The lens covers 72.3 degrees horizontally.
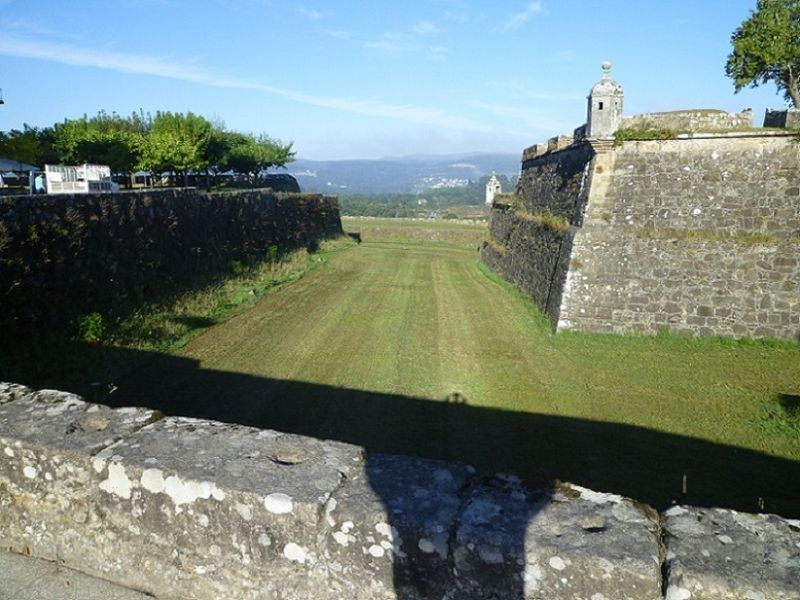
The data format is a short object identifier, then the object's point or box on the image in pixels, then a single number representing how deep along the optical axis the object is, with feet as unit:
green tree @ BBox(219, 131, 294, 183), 127.34
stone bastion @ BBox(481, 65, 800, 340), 38.93
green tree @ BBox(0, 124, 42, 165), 79.41
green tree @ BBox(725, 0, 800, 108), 61.36
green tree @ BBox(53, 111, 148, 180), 88.48
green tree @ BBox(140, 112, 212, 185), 91.86
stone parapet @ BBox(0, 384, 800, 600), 7.20
